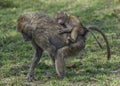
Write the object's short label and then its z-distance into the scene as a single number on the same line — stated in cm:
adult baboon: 1356
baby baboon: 1374
